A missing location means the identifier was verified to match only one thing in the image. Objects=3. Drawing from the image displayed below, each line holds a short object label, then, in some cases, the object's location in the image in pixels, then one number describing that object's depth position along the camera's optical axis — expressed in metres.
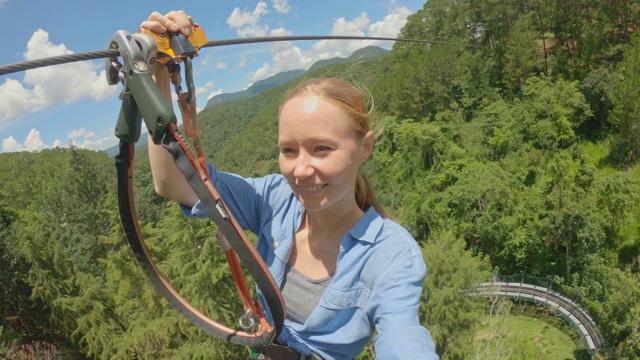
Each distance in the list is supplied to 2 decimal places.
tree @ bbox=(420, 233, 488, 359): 17.36
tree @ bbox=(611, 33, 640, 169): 25.23
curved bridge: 19.67
